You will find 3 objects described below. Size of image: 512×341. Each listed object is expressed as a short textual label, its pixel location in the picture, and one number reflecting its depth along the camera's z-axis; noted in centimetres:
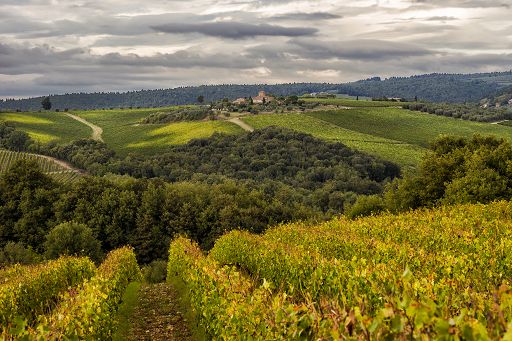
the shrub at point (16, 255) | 5826
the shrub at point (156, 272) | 5668
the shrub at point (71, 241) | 5931
